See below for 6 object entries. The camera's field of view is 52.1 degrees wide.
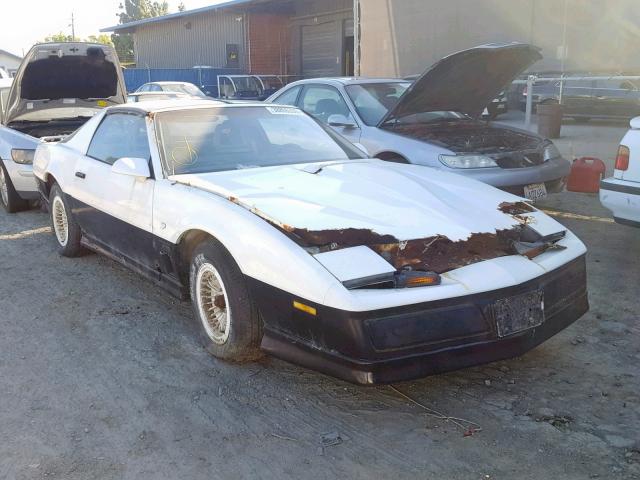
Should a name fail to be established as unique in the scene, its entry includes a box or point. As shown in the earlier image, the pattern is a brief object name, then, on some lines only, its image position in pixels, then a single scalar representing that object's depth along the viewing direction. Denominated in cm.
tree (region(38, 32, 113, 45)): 7875
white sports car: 284
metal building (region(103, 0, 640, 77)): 1299
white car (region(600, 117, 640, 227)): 500
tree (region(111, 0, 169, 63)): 9525
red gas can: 805
